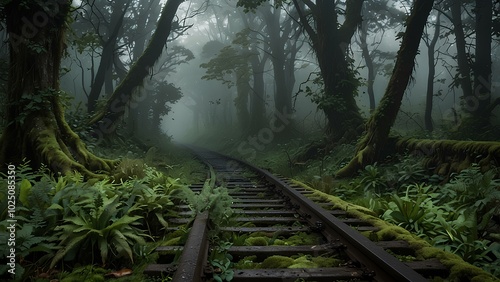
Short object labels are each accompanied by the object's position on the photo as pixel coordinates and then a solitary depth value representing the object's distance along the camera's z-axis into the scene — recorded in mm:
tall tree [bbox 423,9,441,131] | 17328
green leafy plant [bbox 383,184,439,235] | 3861
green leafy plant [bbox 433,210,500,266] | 3021
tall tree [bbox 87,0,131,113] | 13875
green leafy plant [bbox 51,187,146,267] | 2701
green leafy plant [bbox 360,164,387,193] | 6707
